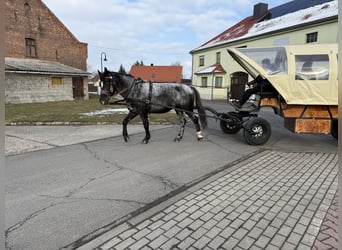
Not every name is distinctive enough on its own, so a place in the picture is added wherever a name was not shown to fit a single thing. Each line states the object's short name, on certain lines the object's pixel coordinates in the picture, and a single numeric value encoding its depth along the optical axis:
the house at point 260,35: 17.56
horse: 6.16
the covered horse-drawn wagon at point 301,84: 5.68
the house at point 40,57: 19.20
